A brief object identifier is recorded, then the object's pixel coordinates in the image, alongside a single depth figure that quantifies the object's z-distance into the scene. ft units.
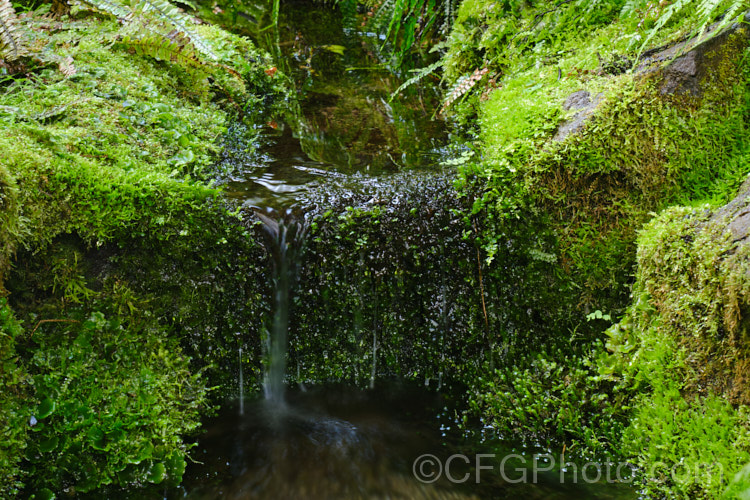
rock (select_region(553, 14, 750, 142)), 9.88
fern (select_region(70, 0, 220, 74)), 12.42
